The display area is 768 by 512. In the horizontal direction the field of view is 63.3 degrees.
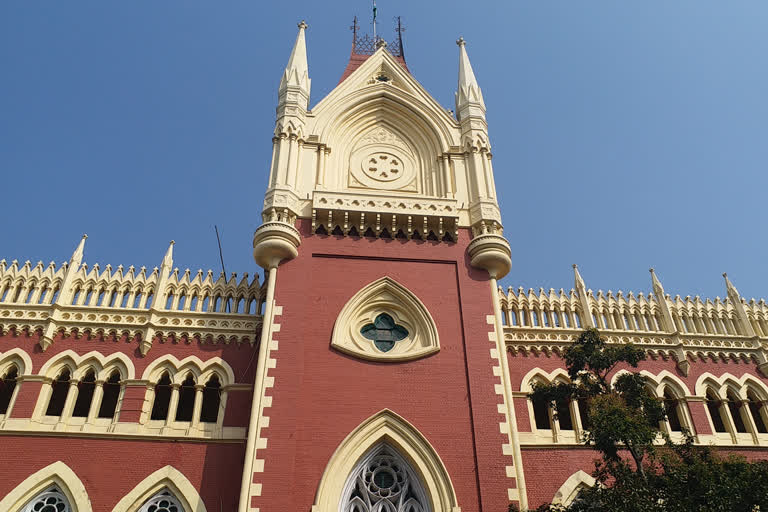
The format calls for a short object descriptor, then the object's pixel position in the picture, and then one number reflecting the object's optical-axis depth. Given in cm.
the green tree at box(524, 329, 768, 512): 1070
